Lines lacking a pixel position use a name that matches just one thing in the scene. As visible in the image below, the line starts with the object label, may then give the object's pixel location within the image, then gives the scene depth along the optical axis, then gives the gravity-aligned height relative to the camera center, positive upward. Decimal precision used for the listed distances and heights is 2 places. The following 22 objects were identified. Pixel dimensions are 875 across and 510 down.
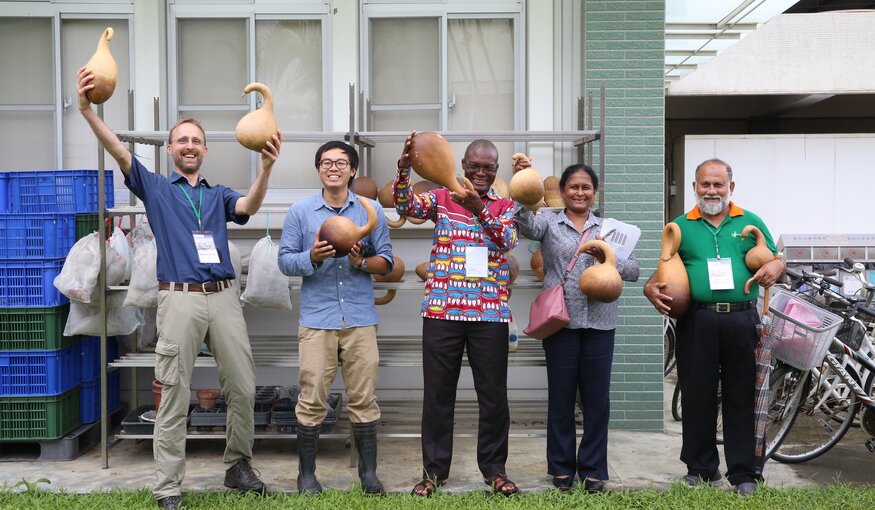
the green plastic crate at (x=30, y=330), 4.47 -0.58
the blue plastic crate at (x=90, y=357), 4.78 -0.79
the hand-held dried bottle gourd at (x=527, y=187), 3.59 +0.18
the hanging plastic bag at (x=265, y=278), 4.33 -0.28
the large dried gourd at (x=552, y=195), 4.69 +0.19
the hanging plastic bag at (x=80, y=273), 4.36 -0.26
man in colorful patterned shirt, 3.63 -0.35
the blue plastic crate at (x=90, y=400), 4.77 -1.05
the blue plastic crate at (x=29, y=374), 4.46 -0.83
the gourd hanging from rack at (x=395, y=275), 4.50 -0.27
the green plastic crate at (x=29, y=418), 4.45 -1.07
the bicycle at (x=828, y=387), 4.31 -0.89
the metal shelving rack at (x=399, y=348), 4.46 -0.75
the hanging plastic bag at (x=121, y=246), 4.57 -0.11
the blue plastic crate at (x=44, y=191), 4.68 +0.21
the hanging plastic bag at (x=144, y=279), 4.31 -0.29
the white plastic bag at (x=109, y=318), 4.49 -0.52
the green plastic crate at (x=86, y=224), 4.71 +0.01
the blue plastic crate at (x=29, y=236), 4.48 -0.06
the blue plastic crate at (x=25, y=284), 4.47 -0.33
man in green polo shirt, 3.77 -0.46
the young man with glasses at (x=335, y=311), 3.73 -0.40
